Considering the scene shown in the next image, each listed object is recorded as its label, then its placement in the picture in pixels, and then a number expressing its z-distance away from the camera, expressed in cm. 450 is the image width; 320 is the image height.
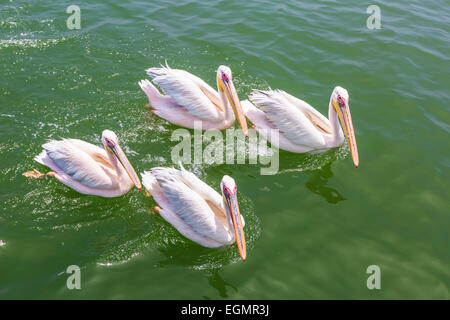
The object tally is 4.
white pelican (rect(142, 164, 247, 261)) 419
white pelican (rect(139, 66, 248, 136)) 579
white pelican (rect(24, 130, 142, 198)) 473
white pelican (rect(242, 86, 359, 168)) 552
